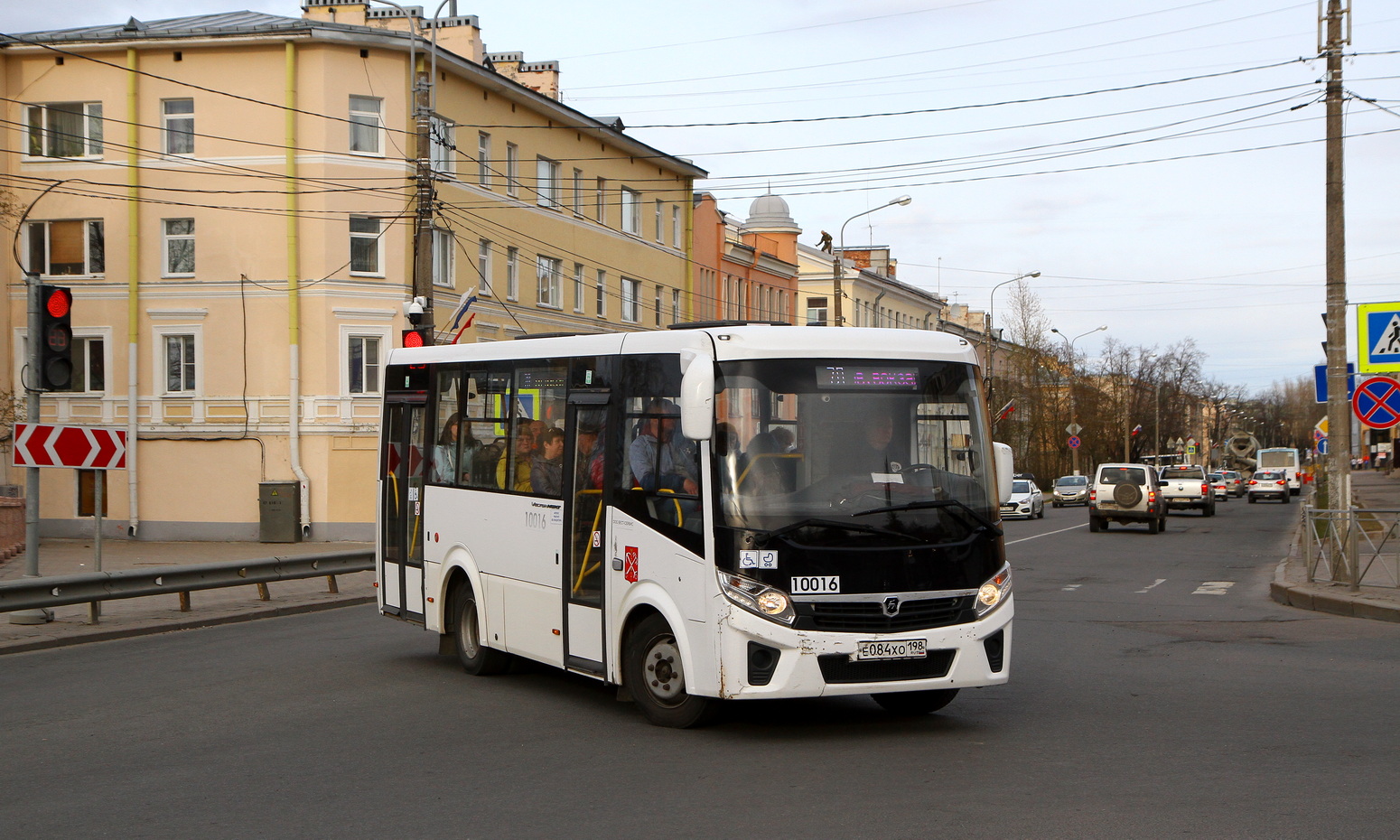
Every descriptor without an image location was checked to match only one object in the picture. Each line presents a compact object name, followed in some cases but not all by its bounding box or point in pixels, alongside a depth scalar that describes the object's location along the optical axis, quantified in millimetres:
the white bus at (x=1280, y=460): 74812
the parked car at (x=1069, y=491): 63156
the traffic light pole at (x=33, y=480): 14766
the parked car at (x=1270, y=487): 67938
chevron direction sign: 15125
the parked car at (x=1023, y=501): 45688
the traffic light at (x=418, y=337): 21531
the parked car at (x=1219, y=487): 76550
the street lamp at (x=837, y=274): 34900
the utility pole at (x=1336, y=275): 20172
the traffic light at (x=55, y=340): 14773
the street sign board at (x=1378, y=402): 18109
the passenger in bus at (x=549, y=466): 10148
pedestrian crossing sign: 17516
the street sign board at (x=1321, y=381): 21141
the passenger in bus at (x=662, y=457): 8734
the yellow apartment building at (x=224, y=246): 31875
